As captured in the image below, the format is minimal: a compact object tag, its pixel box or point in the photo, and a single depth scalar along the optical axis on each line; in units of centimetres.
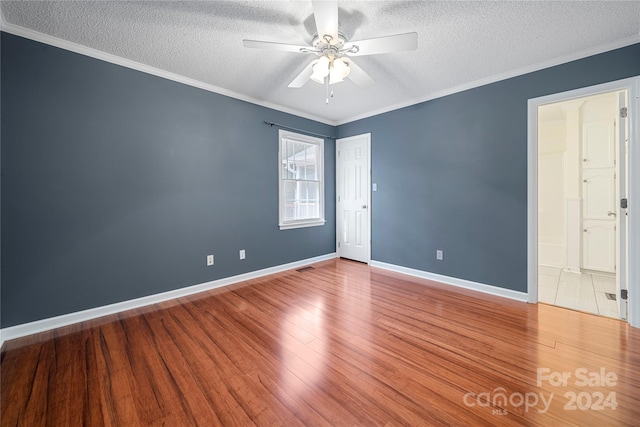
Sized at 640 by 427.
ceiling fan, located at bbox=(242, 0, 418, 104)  168
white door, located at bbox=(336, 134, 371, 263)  432
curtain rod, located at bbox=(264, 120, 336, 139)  377
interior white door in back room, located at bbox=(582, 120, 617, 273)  349
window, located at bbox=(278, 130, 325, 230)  400
